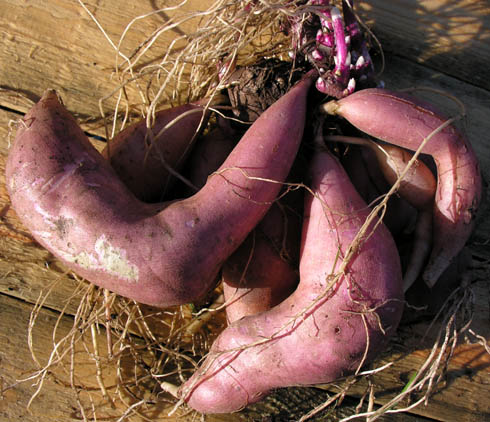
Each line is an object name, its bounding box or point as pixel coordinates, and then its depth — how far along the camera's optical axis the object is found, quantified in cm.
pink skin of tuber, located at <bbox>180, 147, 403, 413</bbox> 41
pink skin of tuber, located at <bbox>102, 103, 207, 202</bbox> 45
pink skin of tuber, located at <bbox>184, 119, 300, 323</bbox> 46
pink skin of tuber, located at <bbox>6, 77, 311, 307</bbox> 40
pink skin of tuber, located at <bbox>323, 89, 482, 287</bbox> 44
